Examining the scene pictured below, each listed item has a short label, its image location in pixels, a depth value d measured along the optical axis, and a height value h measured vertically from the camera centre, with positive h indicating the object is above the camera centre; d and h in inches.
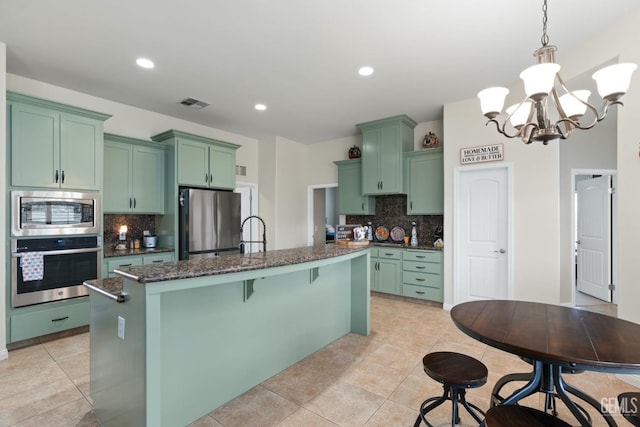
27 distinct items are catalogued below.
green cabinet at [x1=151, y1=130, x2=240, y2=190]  168.4 +32.0
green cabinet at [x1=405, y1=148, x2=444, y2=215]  180.4 +19.7
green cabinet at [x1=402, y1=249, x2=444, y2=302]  174.2 -36.7
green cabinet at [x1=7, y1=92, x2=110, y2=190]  116.0 +29.2
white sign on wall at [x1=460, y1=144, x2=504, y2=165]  153.3 +31.4
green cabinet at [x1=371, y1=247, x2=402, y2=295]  188.2 -37.0
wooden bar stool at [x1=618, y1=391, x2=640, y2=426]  53.7 -35.6
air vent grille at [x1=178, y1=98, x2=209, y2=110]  158.8 +60.2
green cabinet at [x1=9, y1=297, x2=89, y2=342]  115.8 -43.2
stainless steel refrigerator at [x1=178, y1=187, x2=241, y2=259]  165.0 -5.2
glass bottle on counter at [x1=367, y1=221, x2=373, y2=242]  214.5 -12.6
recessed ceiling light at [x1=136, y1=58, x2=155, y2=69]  118.3 +60.7
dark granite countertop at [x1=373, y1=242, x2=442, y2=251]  177.1 -20.5
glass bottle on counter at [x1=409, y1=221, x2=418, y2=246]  192.2 -14.6
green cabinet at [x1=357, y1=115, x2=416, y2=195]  187.5 +39.9
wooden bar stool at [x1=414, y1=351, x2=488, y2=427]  64.2 -35.6
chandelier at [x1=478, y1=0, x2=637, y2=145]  66.9 +29.7
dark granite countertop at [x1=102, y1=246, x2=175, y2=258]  143.6 -19.3
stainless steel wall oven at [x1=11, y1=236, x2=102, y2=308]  116.3 -22.4
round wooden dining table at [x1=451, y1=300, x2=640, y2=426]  52.8 -25.3
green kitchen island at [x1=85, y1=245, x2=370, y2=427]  61.1 -31.1
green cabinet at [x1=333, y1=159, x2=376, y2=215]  213.2 +16.0
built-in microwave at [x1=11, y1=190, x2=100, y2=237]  116.0 +0.3
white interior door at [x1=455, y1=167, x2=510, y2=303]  156.0 -10.6
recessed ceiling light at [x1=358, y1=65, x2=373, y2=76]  126.6 +61.6
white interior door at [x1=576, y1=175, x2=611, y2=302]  184.4 -15.2
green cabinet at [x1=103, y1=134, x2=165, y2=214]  151.8 +20.3
